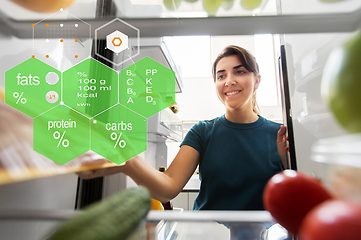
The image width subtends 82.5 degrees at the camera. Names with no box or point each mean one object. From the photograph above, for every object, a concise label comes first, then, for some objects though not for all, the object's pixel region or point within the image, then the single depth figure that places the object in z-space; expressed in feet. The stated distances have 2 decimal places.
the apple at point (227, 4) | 0.77
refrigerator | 0.69
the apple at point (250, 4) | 0.78
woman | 2.13
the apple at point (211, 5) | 0.78
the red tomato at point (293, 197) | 0.39
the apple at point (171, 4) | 0.83
